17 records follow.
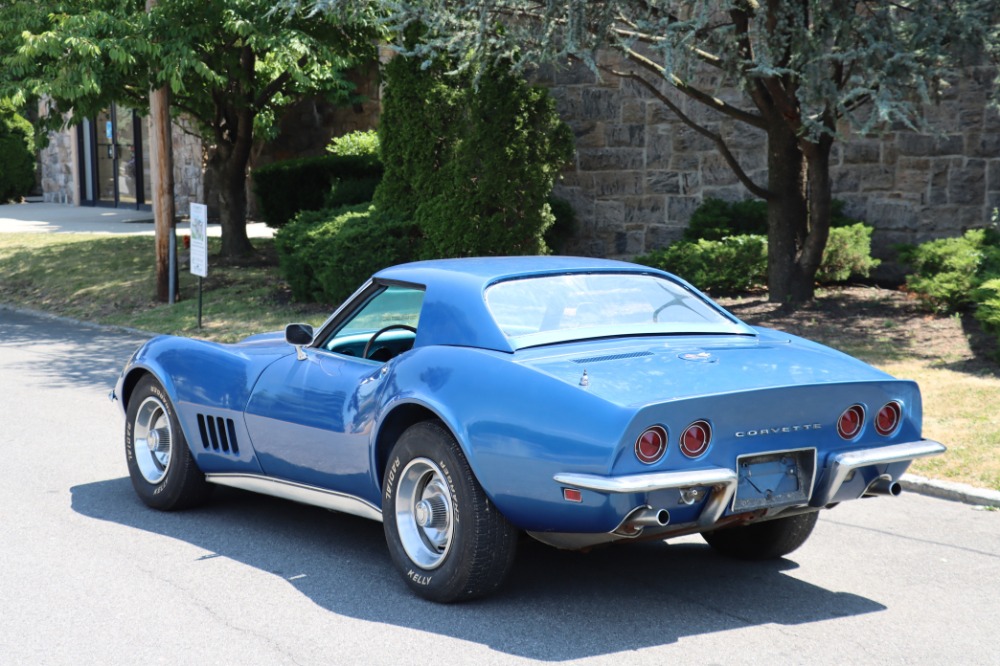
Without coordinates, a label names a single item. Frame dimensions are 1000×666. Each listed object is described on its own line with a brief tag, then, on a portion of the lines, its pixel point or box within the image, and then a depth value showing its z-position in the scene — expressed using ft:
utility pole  54.70
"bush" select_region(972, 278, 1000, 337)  34.35
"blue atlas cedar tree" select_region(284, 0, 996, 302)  37.47
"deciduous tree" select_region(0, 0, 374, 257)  50.55
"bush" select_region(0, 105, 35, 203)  113.91
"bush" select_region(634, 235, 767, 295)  48.16
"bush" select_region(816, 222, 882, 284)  47.73
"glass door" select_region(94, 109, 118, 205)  111.24
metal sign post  49.57
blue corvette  15.56
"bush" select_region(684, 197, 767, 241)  52.49
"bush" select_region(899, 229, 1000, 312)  41.29
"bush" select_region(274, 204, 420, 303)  51.49
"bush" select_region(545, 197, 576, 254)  59.41
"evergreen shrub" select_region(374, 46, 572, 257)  52.44
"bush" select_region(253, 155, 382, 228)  72.18
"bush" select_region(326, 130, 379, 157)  77.70
